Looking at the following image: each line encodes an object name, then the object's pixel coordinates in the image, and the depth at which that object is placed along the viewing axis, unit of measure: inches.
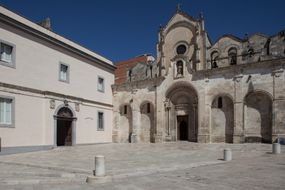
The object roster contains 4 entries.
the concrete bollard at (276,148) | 573.6
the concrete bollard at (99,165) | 316.8
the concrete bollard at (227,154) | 496.1
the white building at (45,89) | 635.5
